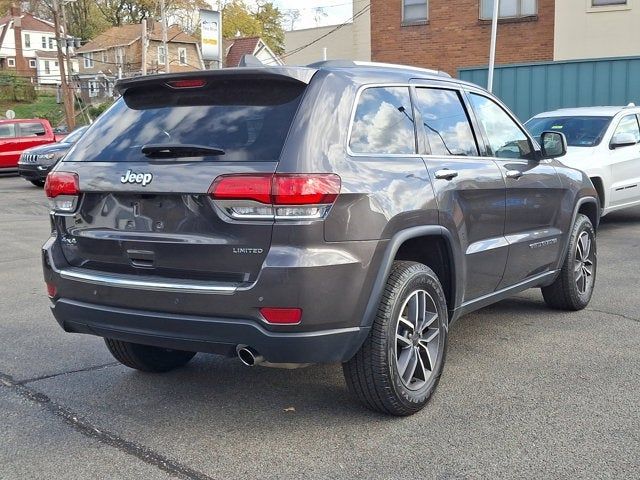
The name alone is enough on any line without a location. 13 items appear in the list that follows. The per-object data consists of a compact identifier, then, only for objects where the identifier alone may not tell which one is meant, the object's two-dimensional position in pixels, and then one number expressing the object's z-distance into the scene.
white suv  10.23
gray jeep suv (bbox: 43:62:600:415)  3.51
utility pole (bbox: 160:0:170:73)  38.48
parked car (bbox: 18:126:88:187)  19.11
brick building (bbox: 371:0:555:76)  21.84
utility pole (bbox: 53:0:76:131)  36.75
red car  23.98
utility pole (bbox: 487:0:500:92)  16.88
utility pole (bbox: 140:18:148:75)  39.88
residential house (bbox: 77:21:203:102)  65.56
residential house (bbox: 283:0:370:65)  24.62
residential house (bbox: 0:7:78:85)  81.44
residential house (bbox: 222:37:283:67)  54.44
